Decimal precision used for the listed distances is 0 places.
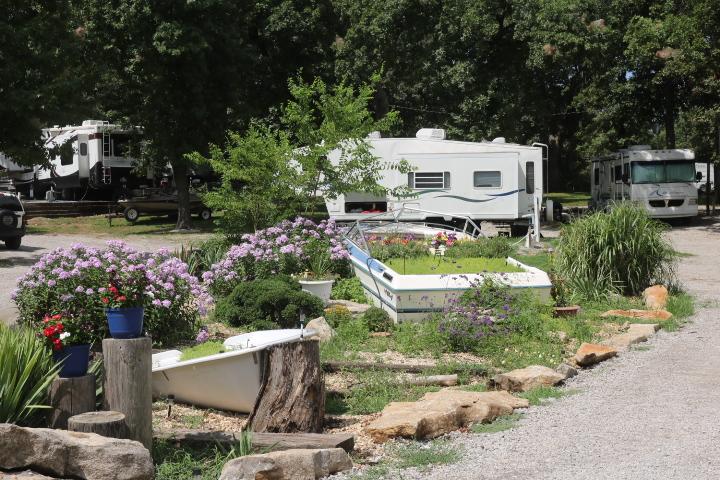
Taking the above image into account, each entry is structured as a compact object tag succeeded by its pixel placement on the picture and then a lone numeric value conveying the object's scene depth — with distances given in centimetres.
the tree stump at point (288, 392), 690
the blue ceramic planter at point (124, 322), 688
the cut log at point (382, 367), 936
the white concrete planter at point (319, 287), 1288
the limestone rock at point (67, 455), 543
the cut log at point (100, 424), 586
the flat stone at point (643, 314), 1280
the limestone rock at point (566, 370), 908
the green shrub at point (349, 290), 1382
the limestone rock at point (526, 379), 862
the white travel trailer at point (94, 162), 3512
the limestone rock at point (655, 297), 1362
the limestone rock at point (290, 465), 577
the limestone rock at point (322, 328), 1066
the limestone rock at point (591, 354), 975
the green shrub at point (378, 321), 1154
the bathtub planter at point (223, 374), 725
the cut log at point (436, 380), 886
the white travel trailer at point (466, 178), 2622
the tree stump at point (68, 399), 621
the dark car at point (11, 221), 2253
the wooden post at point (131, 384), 619
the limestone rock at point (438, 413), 698
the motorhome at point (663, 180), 3027
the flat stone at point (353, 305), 1292
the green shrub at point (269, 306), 1100
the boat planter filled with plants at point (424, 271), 1185
